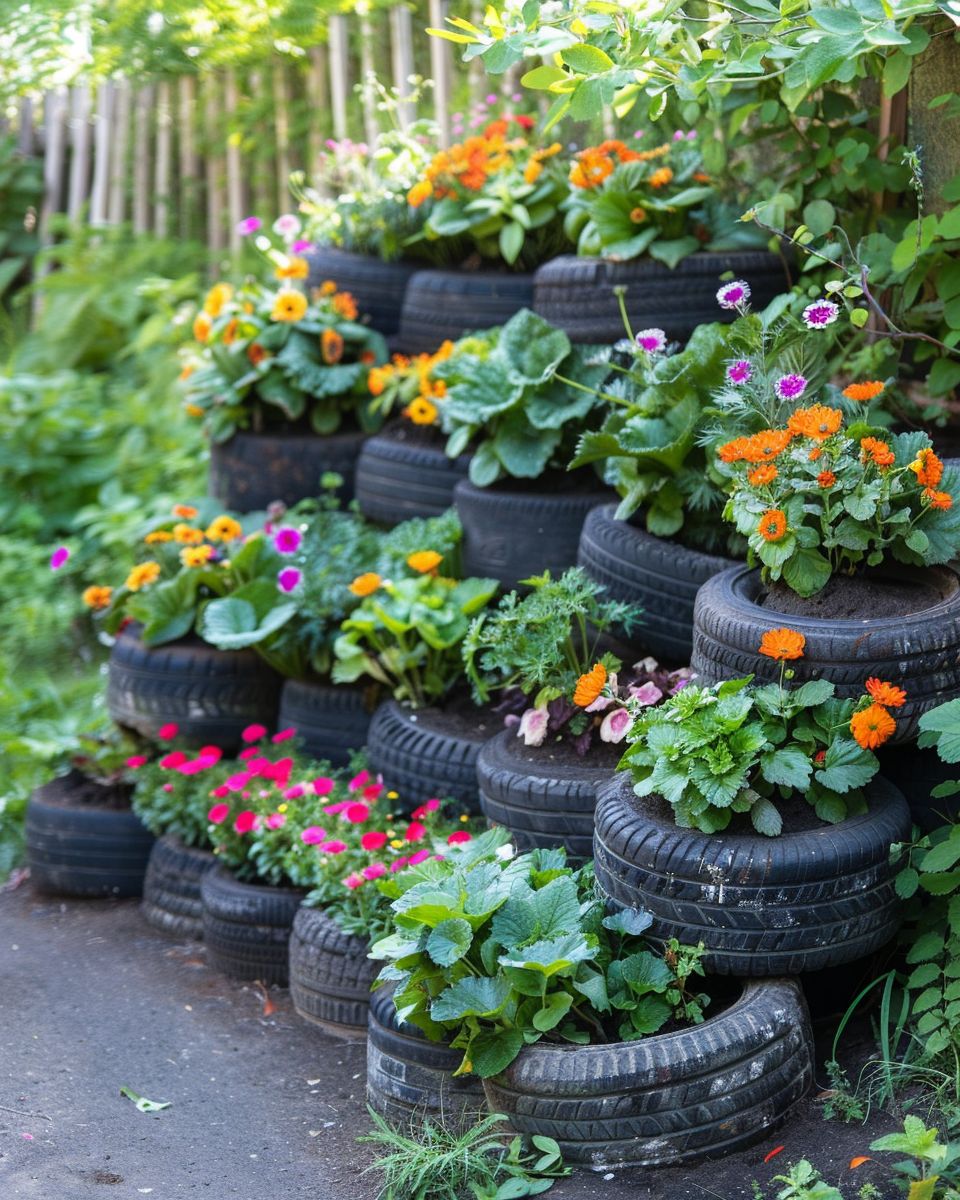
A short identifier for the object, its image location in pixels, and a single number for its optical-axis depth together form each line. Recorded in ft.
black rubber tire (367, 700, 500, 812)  13.38
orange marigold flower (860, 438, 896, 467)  10.25
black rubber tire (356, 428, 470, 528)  16.29
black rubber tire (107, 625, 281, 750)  16.10
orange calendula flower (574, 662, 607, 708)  11.46
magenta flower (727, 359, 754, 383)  11.63
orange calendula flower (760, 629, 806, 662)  9.84
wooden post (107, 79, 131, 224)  31.55
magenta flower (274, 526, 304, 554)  16.37
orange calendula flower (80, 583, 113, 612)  17.37
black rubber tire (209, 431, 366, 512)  17.97
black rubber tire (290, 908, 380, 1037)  12.35
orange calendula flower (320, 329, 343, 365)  18.03
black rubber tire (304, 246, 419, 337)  18.95
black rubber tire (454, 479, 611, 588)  14.46
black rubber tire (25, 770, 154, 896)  15.94
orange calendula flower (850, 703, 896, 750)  9.55
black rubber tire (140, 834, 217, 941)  14.97
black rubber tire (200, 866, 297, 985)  13.62
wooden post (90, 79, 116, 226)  32.35
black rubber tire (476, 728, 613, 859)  11.49
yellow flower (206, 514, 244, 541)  16.81
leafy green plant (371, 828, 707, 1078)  9.46
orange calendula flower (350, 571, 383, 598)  14.65
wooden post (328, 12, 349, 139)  24.76
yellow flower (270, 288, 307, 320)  17.92
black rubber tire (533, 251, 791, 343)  14.69
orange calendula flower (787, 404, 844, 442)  10.46
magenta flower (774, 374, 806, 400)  10.89
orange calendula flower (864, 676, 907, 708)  9.61
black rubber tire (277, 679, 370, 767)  15.40
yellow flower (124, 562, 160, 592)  16.71
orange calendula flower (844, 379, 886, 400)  11.03
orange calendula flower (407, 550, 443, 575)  14.60
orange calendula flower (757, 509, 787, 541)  10.52
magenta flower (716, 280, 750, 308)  12.05
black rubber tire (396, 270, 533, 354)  17.12
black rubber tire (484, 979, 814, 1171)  9.01
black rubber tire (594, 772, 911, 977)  9.39
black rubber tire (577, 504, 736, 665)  12.23
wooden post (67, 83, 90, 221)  32.73
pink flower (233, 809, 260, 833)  13.87
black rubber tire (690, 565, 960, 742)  9.85
